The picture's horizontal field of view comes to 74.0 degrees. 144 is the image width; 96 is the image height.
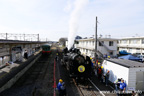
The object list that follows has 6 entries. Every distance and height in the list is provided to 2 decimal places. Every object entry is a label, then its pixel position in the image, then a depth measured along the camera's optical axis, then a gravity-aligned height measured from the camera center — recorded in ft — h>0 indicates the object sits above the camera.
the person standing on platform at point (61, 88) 23.26 -10.60
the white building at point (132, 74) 26.50 -8.42
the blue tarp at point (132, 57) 64.21 -8.20
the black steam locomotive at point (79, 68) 31.50 -7.62
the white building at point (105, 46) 84.11 -0.94
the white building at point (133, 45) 90.89 +0.07
